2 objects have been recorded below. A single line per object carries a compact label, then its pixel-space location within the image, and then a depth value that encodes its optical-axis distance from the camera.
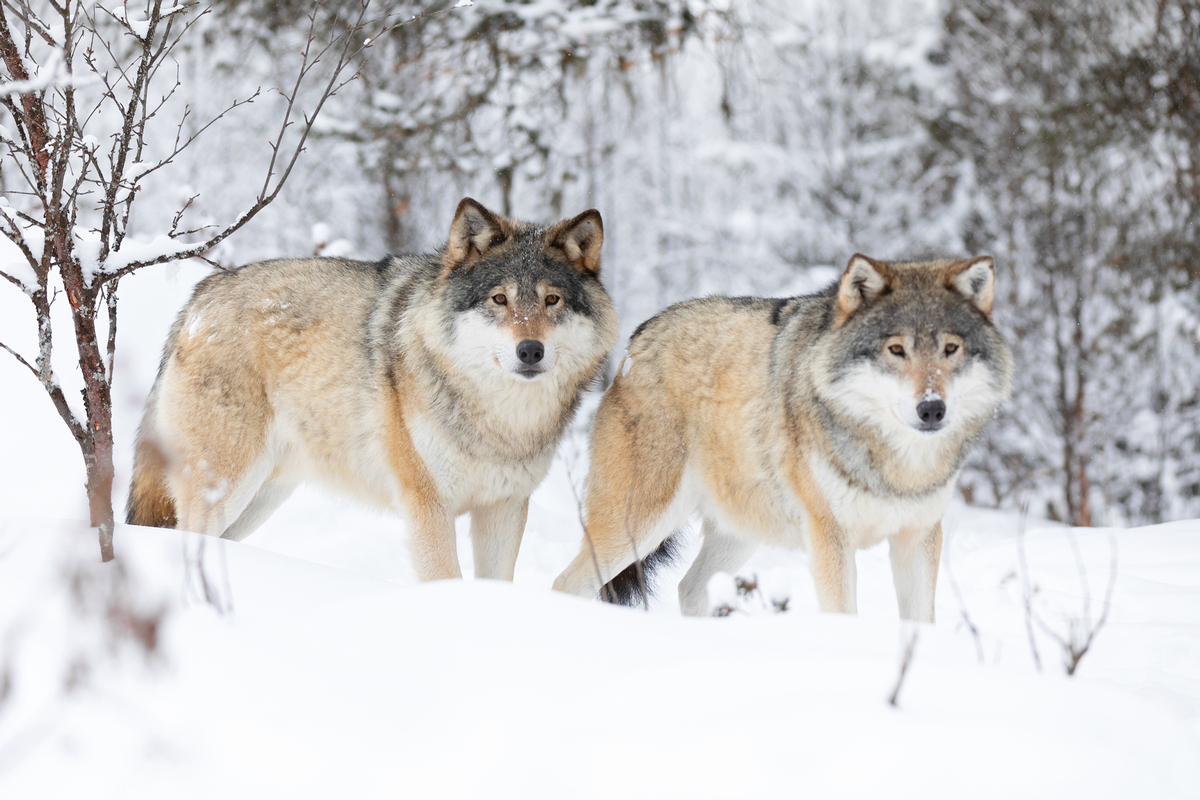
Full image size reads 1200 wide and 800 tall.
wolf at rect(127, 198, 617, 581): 7.91
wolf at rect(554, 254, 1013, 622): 7.32
